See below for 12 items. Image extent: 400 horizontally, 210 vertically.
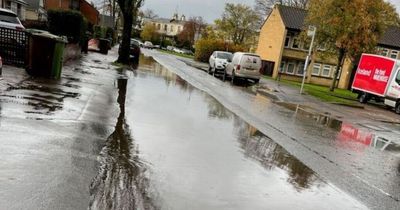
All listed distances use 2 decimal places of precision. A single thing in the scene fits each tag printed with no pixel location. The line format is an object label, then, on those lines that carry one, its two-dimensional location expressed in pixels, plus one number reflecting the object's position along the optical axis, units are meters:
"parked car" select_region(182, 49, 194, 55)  91.66
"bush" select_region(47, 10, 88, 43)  23.83
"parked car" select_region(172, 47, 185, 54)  91.14
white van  27.78
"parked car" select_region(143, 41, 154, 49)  94.31
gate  15.59
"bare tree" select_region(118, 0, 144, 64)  24.73
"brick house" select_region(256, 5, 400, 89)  44.72
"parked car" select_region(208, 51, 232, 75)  32.28
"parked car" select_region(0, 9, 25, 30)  20.23
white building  146.21
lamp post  23.27
